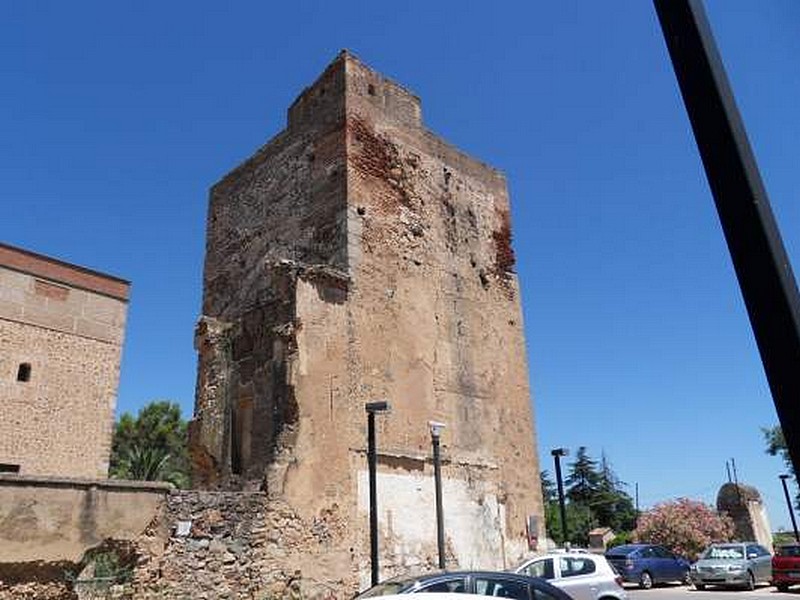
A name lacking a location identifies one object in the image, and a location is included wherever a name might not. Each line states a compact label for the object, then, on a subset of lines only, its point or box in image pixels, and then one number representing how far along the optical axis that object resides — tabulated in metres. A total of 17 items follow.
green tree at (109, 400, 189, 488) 38.81
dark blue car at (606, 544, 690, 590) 20.97
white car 12.37
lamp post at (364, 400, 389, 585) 12.59
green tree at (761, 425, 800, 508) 41.91
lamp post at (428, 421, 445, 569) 14.02
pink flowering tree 28.58
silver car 19.61
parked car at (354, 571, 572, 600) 8.40
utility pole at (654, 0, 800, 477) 2.02
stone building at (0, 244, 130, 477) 23.47
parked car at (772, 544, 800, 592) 18.48
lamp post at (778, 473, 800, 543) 29.57
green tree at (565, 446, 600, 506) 58.31
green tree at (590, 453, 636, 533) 53.91
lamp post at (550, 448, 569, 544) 18.19
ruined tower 14.11
